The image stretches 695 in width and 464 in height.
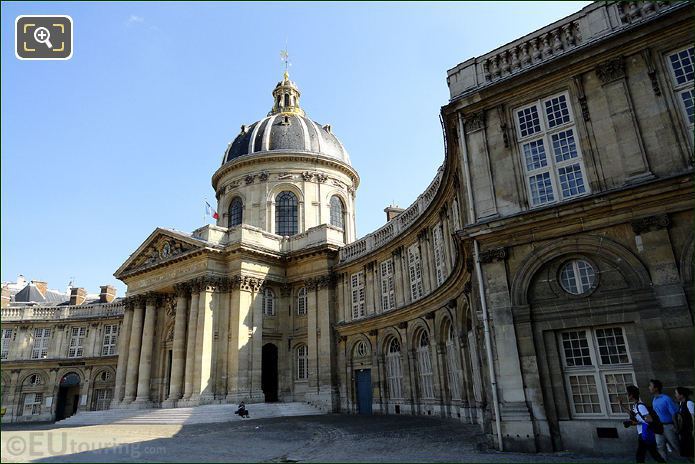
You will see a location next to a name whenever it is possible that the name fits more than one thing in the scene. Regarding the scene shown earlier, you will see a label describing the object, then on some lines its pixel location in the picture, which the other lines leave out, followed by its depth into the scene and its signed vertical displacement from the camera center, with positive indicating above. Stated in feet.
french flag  129.13 +46.14
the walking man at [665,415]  31.89 -2.49
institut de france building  38.22 +12.62
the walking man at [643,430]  31.81 -3.34
